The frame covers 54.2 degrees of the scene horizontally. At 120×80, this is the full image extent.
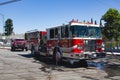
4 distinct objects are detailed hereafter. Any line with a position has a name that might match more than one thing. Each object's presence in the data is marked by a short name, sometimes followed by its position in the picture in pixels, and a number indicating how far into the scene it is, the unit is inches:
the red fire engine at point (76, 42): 299.2
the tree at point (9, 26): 1824.3
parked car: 640.0
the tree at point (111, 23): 807.4
